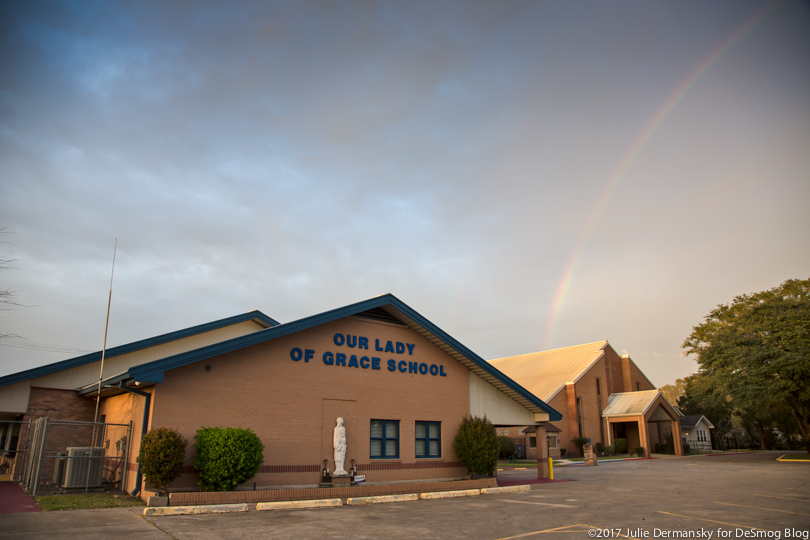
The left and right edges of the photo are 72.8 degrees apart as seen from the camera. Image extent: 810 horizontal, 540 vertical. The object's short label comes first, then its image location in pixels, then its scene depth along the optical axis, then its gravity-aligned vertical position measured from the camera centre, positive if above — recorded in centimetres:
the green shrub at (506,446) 5044 -237
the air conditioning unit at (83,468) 1850 -167
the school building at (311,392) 1741 +98
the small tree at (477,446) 2295 -109
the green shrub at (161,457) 1536 -107
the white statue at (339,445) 1948 -90
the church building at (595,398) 5294 +213
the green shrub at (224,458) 1605 -112
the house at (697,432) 6666 -136
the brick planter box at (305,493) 1520 -229
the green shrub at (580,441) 5243 -193
